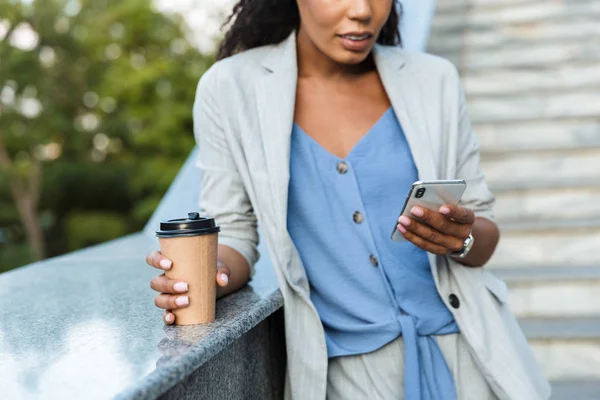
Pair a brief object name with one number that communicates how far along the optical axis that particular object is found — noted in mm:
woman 1957
